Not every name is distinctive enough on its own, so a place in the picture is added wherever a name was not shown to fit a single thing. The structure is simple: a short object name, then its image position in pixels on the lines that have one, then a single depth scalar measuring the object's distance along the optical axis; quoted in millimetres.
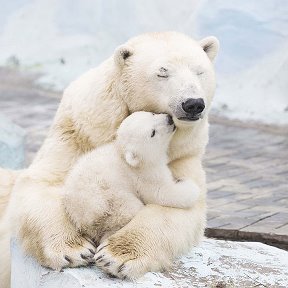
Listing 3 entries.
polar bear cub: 6559
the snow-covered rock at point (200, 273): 6465
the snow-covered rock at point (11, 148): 11656
